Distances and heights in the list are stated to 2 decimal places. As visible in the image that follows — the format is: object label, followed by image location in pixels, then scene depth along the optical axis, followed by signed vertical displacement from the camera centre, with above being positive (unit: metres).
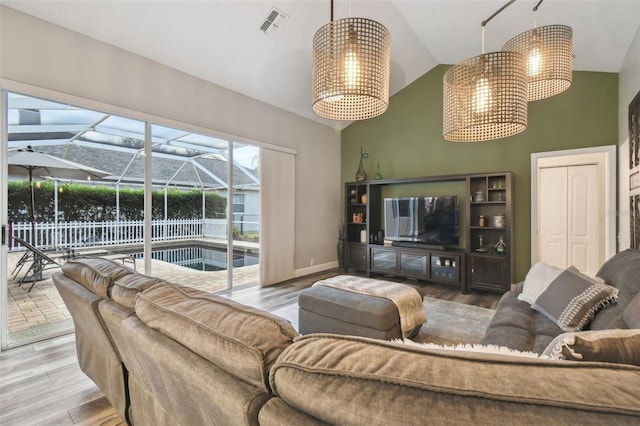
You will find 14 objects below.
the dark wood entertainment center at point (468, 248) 4.20 -0.57
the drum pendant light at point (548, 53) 2.13 +1.16
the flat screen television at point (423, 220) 4.71 -0.11
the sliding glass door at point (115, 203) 2.79 +0.13
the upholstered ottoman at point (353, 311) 2.37 -0.84
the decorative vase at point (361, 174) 5.69 +0.75
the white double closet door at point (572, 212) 4.52 +0.02
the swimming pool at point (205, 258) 4.21 -0.69
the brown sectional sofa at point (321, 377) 0.50 -0.33
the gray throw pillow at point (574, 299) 1.79 -0.55
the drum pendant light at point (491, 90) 1.82 +0.78
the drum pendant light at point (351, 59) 1.89 +1.01
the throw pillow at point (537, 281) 2.25 -0.54
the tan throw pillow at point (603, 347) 0.78 -0.37
